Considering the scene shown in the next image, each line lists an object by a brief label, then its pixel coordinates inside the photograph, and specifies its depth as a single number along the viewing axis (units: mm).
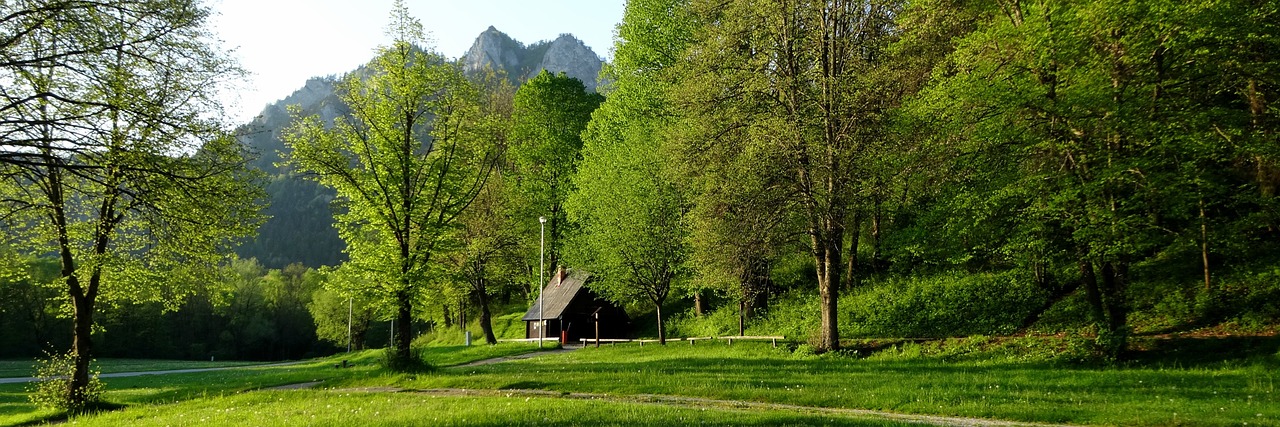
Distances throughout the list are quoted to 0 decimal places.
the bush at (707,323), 30422
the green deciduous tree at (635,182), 29297
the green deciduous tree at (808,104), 18453
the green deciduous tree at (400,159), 19609
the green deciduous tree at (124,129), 8734
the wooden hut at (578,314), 38656
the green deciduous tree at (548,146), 44250
